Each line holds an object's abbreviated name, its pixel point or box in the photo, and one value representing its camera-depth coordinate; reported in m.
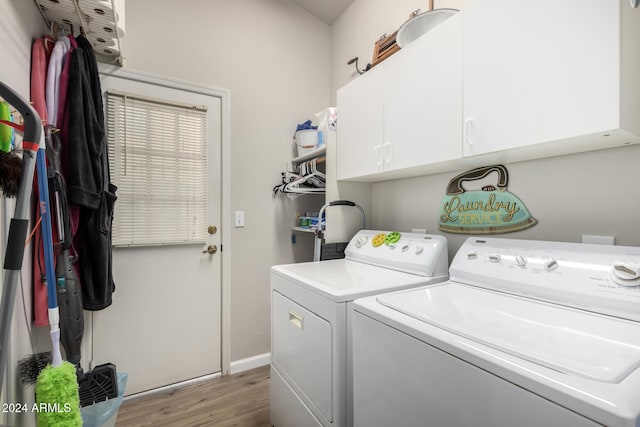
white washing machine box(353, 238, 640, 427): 0.53
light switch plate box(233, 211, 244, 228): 2.29
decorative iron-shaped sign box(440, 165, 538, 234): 1.35
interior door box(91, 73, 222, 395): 1.91
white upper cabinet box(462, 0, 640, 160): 0.83
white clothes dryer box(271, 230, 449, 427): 1.10
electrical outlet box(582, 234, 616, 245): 1.06
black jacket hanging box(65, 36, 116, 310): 1.44
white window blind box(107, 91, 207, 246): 1.92
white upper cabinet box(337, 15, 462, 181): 1.26
